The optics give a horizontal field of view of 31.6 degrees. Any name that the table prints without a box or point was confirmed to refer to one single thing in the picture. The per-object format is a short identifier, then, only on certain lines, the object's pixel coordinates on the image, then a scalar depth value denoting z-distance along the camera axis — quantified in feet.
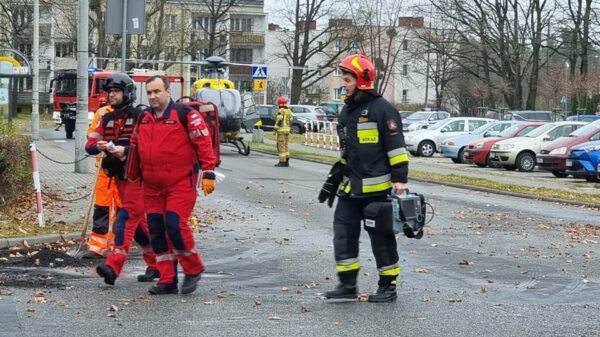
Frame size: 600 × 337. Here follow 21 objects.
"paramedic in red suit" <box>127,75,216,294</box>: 28.02
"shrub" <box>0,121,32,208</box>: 44.73
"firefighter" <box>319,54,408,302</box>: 27.32
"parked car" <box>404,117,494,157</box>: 130.41
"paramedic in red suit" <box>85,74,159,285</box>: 29.94
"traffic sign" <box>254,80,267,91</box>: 130.21
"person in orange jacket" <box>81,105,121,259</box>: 36.09
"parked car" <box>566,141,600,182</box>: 84.02
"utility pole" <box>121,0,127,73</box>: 54.19
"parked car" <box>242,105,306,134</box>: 200.85
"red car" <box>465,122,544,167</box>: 108.68
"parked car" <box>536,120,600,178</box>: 90.84
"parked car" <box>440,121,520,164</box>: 117.19
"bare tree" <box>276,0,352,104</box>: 242.37
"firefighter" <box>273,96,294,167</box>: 91.50
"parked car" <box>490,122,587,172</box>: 103.91
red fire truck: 116.78
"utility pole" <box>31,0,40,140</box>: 128.47
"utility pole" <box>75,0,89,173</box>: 66.49
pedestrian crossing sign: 129.70
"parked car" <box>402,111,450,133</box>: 173.54
